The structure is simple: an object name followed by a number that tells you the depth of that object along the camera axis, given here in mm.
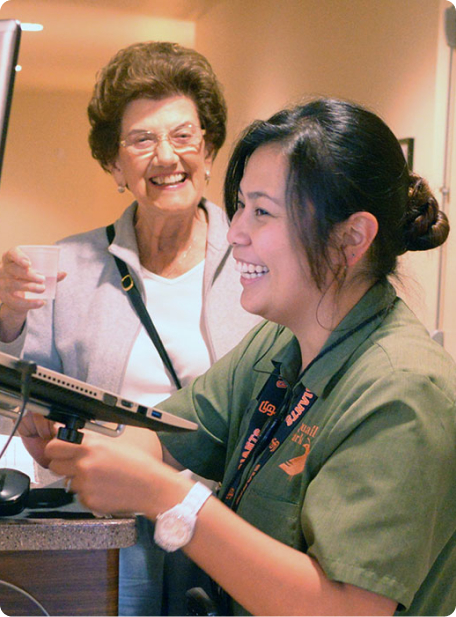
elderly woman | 1926
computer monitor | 1048
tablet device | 934
